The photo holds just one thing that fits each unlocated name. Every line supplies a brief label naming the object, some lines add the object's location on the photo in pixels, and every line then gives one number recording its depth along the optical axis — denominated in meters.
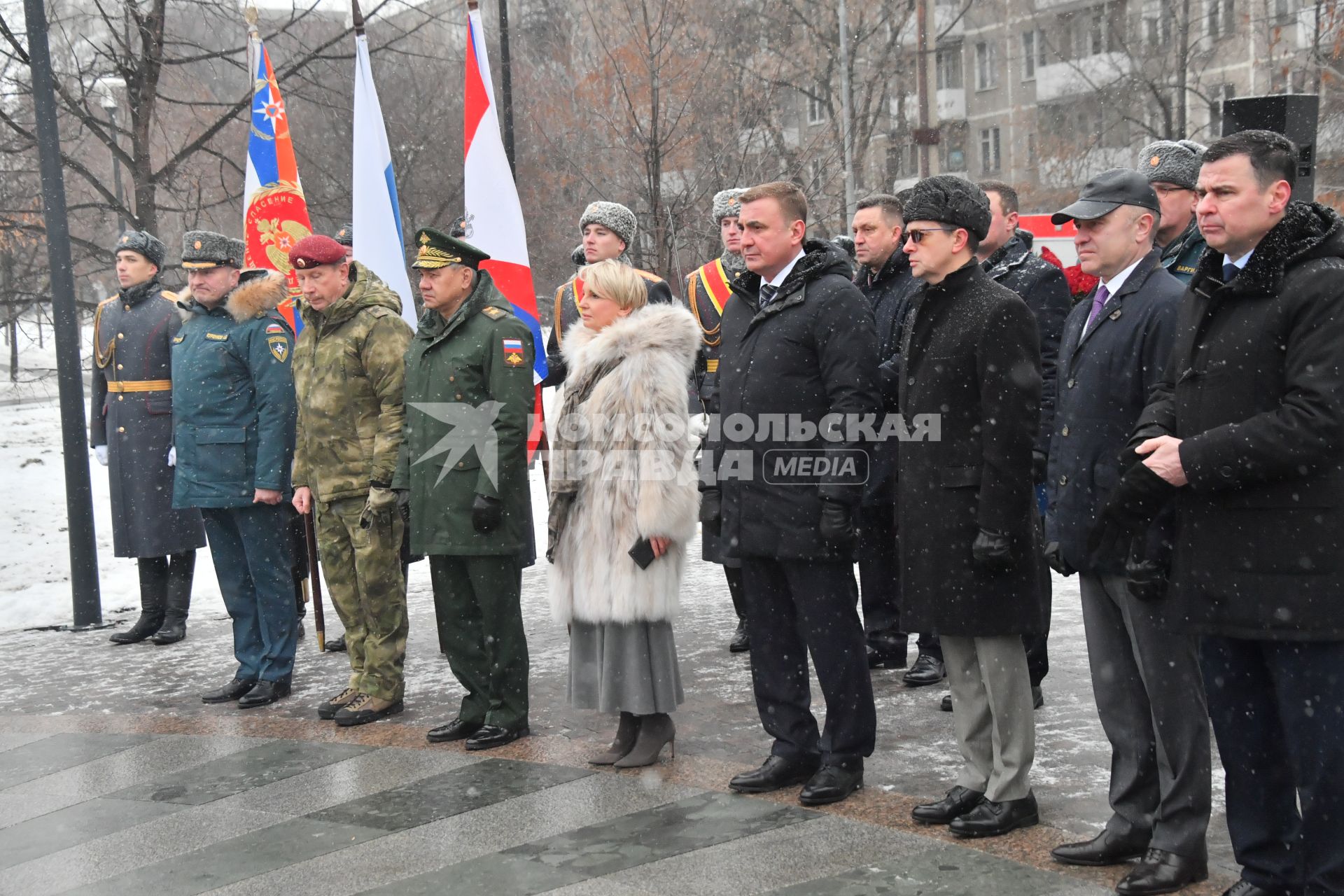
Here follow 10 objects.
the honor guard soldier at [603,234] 7.79
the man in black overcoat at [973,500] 4.59
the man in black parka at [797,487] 5.10
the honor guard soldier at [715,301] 7.79
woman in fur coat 5.72
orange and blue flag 9.80
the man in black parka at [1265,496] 3.67
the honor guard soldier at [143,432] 8.75
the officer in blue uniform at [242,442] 7.35
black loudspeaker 6.69
